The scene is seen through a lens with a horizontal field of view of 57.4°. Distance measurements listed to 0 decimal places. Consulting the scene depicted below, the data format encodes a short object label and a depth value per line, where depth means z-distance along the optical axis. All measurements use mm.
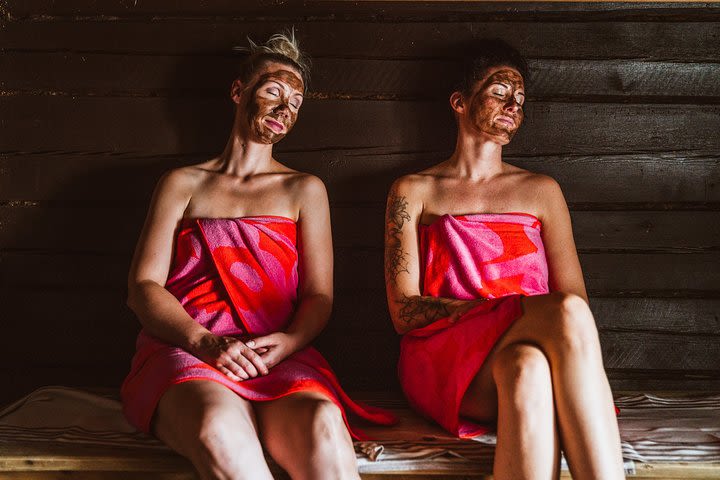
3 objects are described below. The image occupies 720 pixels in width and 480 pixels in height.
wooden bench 1515
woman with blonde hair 1428
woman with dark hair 1389
